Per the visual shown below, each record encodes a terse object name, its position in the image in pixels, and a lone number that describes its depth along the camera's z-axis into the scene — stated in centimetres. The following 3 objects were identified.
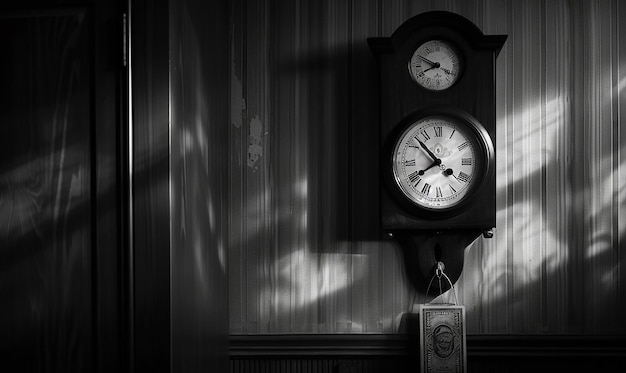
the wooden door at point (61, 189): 134
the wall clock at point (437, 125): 173
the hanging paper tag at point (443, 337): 181
